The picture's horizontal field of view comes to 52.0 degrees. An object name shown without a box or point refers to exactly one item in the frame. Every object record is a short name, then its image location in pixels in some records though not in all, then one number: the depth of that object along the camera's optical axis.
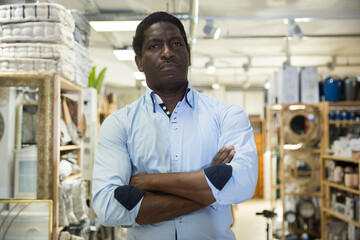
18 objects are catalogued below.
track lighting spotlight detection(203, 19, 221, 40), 5.19
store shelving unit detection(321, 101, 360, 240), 4.51
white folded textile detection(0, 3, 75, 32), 2.45
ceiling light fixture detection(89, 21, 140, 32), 4.29
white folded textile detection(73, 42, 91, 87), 3.06
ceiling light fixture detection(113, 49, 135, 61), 5.90
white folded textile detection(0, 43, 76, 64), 2.50
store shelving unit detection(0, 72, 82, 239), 2.41
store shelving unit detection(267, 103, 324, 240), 5.24
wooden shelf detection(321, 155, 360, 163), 4.19
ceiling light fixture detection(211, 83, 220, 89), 10.78
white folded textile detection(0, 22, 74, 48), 2.49
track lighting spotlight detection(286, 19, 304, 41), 5.04
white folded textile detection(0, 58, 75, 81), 2.49
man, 1.29
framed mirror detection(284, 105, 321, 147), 5.26
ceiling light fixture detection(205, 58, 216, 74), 7.67
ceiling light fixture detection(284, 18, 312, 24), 5.15
